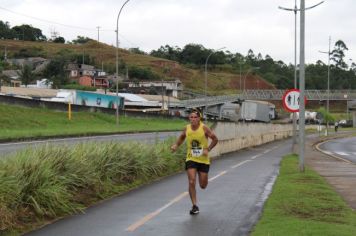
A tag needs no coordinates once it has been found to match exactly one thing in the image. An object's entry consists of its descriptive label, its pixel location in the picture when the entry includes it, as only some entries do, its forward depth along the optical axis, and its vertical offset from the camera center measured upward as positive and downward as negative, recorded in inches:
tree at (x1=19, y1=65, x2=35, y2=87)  4987.7 +382.0
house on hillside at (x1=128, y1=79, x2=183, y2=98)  5176.7 +312.4
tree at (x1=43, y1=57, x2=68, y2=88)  5376.5 +456.9
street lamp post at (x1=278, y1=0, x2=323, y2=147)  1397.1 +179.1
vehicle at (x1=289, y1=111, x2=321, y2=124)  4461.1 +35.4
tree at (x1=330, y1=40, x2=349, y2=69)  7091.5 +810.5
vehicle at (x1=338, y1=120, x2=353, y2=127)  4690.5 -0.6
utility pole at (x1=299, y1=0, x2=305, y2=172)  706.8 +42.5
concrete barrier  1111.6 -31.2
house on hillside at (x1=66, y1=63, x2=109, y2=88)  5487.2 +435.4
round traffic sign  802.2 +30.3
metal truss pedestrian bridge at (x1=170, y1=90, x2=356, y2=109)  4286.4 +202.8
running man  411.8 -20.3
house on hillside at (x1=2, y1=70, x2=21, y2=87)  4746.1 +387.6
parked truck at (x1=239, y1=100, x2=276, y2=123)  2715.1 +55.3
